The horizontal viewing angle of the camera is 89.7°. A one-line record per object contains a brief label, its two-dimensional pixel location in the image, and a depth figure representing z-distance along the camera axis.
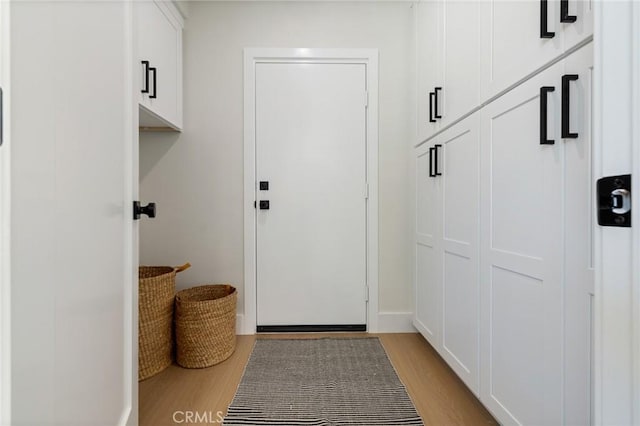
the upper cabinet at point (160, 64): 1.64
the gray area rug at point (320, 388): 1.35
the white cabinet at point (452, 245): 1.35
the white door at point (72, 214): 0.52
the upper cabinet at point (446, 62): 1.36
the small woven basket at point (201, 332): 1.79
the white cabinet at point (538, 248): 0.83
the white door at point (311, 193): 2.24
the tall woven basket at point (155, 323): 1.68
